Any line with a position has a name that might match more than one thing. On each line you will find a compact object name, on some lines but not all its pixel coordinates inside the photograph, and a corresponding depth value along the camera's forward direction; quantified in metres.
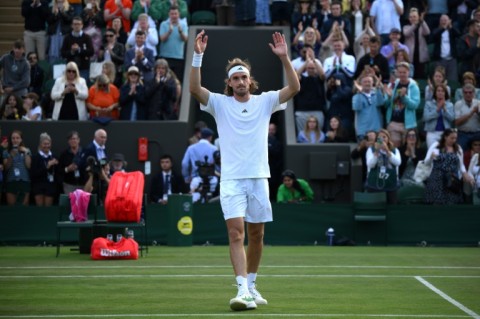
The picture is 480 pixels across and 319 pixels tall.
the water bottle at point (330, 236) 21.45
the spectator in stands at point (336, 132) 23.75
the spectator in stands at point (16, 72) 24.75
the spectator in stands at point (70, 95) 23.62
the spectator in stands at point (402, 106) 23.28
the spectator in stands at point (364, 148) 22.22
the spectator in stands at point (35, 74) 25.23
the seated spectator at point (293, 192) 22.05
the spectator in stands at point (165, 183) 22.83
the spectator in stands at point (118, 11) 26.17
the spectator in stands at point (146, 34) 25.03
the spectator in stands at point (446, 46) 25.38
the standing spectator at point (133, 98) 23.67
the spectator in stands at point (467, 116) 23.41
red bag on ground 17.23
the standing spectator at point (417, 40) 25.64
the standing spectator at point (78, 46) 24.95
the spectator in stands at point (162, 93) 23.97
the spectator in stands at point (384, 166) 21.69
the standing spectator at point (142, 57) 24.41
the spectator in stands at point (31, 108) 24.17
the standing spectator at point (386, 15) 25.75
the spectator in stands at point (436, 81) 23.48
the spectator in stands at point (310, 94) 24.23
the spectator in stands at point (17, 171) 22.70
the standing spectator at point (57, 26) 26.06
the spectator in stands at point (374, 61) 24.19
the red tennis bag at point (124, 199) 17.48
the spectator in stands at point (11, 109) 24.06
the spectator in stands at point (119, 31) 25.55
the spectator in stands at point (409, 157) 22.80
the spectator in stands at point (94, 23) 25.62
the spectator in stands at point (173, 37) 25.55
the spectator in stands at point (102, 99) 23.95
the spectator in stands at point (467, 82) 23.55
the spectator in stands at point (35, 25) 26.19
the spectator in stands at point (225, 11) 26.86
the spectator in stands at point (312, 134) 23.95
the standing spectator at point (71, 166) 22.41
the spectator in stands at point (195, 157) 22.75
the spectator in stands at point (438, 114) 23.30
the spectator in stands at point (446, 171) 21.89
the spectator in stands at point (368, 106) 23.42
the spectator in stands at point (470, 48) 25.48
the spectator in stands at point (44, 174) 22.70
